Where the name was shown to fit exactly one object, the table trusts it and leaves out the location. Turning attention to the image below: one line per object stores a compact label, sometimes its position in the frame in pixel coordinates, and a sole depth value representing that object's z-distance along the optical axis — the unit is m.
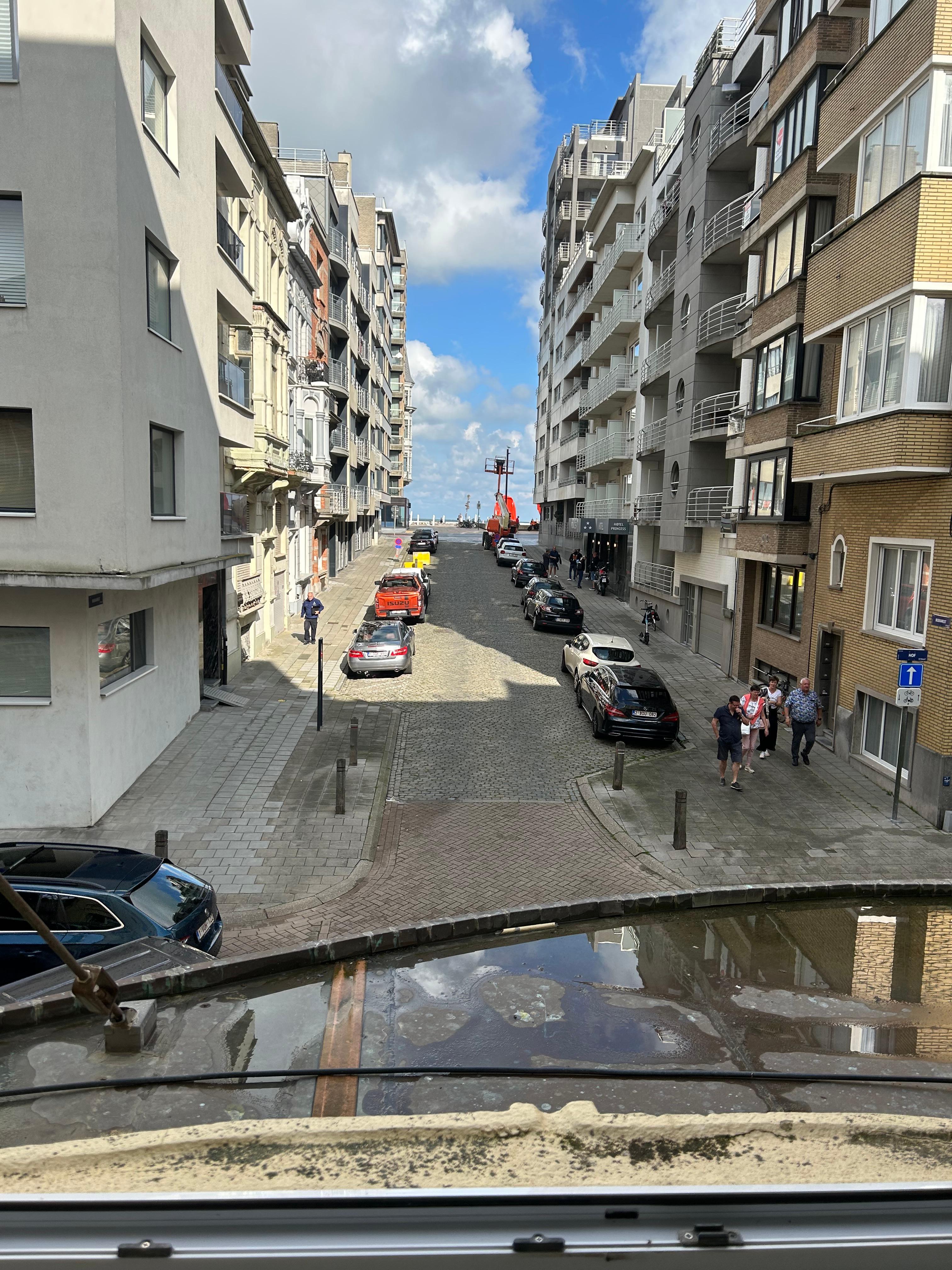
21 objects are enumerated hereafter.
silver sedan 24.55
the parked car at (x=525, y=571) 45.06
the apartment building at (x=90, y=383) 11.62
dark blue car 7.90
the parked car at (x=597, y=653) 22.55
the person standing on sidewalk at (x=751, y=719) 16.25
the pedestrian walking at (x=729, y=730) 15.62
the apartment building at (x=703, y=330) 26.52
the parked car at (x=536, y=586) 35.97
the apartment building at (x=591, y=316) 42.53
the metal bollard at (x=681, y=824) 13.09
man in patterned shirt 17.03
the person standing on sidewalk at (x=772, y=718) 17.44
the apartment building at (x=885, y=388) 13.59
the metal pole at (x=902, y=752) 14.04
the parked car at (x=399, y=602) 32.78
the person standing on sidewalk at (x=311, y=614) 27.95
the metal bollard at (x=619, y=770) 15.73
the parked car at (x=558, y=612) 32.69
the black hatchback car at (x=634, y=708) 18.53
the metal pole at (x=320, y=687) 18.81
